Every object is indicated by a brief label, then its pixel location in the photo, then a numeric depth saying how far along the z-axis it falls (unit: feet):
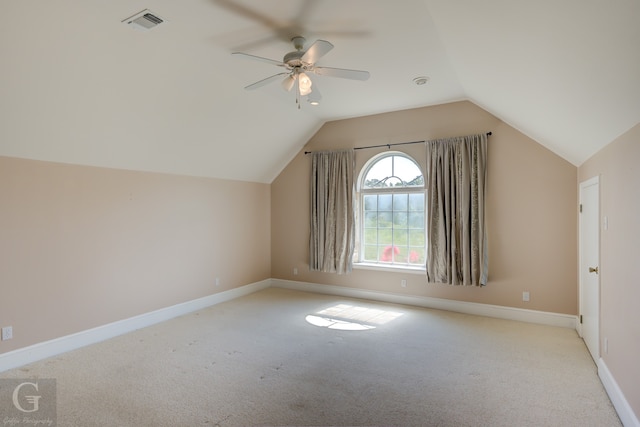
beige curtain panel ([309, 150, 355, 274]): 18.10
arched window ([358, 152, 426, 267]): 17.07
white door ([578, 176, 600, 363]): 10.16
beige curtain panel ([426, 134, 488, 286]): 14.65
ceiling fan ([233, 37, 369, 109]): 8.59
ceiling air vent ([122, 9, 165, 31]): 8.02
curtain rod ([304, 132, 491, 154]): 16.58
